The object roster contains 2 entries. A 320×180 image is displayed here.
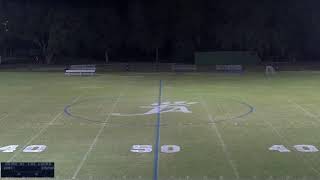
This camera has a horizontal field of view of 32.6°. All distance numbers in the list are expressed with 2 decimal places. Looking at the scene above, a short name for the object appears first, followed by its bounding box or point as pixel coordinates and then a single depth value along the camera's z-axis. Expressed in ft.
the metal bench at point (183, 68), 172.24
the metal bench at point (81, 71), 148.46
